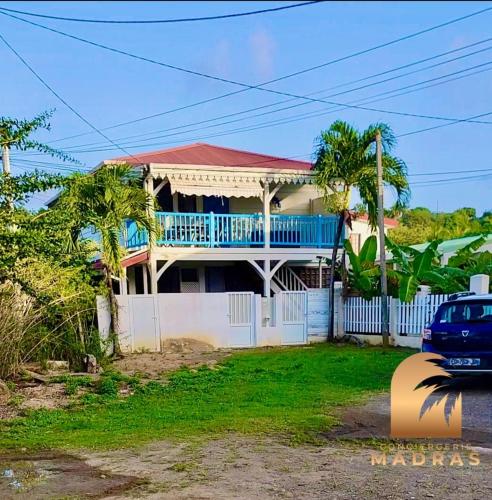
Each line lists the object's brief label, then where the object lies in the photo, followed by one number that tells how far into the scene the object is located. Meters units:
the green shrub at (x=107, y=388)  10.55
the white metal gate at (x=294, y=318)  18.11
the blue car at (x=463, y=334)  9.54
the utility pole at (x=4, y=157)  11.20
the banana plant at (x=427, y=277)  15.89
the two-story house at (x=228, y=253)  17.05
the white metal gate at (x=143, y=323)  16.30
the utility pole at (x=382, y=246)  16.33
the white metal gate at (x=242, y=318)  17.47
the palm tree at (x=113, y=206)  14.18
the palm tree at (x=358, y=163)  16.86
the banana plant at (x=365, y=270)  17.42
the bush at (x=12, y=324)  11.05
